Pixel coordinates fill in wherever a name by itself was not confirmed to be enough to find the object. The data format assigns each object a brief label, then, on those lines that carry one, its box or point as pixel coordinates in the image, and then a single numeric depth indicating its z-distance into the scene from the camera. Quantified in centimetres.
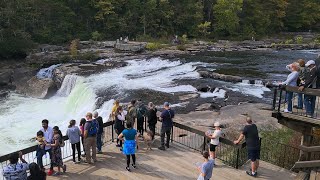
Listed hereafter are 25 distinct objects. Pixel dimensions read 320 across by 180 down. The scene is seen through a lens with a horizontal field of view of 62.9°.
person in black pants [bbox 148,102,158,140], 996
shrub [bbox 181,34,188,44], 4195
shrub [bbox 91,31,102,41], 3997
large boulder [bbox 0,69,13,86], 2525
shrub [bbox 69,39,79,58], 3028
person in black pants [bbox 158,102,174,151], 962
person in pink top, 887
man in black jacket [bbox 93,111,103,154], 915
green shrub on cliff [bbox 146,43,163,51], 3535
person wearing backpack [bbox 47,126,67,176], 819
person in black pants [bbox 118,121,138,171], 825
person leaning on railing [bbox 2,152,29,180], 658
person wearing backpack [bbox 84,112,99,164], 866
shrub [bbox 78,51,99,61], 2980
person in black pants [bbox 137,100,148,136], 1012
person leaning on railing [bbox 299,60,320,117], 788
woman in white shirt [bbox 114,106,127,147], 952
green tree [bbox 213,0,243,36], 4917
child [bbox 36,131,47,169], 797
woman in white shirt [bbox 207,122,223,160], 876
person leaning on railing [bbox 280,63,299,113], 818
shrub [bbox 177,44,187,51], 3647
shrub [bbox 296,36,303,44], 4547
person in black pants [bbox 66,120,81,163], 867
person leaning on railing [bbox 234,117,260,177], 820
